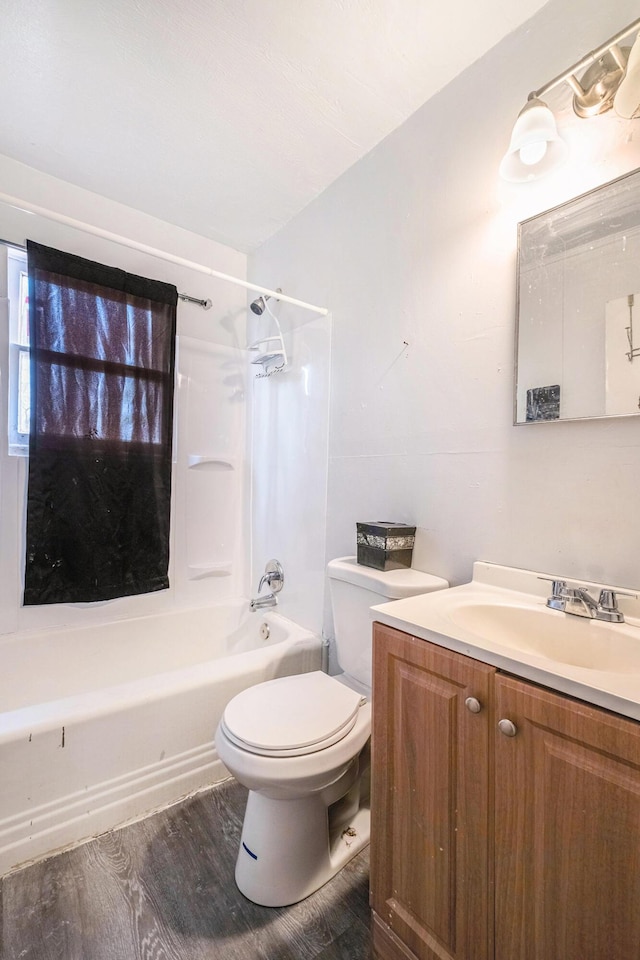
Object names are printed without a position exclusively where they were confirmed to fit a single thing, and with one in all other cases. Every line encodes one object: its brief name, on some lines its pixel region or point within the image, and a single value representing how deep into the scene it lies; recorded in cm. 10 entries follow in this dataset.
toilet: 107
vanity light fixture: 91
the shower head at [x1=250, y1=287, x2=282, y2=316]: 214
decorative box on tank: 138
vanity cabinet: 61
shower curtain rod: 129
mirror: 98
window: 176
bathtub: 125
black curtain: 175
